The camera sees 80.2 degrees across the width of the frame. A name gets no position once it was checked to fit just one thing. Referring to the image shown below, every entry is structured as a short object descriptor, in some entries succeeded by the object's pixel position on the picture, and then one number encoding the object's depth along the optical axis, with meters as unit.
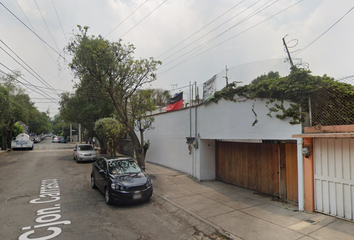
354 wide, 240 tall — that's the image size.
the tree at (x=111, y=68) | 9.95
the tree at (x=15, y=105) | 23.78
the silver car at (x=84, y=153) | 16.61
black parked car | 6.71
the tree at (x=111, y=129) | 14.91
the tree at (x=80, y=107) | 19.66
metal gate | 5.38
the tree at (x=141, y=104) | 11.16
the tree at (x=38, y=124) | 57.48
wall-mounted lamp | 6.10
